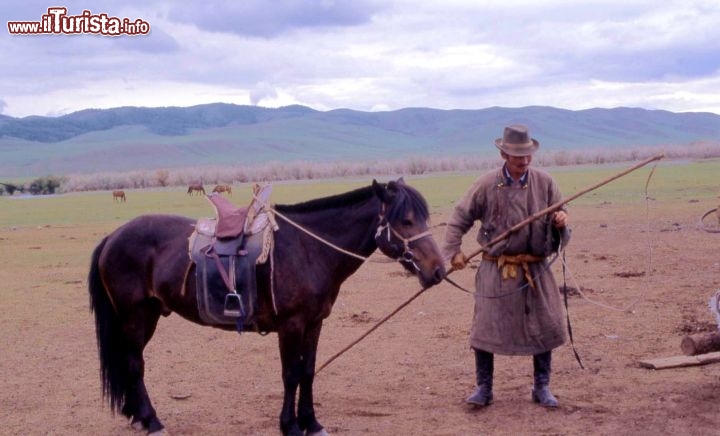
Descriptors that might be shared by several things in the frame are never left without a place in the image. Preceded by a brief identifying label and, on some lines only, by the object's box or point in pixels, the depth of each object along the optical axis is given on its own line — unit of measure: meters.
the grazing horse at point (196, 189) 41.26
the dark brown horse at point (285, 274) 5.51
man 6.02
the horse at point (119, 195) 40.07
